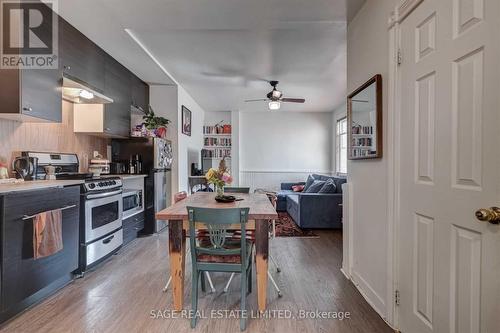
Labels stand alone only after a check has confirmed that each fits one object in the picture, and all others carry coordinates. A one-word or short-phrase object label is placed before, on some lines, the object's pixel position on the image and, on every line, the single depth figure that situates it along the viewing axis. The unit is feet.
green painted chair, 6.20
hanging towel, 6.99
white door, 3.81
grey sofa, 15.47
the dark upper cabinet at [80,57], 9.17
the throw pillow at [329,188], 16.21
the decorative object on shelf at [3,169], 7.88
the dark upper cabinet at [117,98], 11.97
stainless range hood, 9.94
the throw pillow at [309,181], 20.89
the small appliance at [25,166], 8.44
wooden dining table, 6.93
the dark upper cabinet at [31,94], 7.45
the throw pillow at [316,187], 17.21
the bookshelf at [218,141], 25.31
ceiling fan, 15.65
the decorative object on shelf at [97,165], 11.66
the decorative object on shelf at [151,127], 14.39
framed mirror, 6.96
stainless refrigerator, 13.97
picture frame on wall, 17.58
